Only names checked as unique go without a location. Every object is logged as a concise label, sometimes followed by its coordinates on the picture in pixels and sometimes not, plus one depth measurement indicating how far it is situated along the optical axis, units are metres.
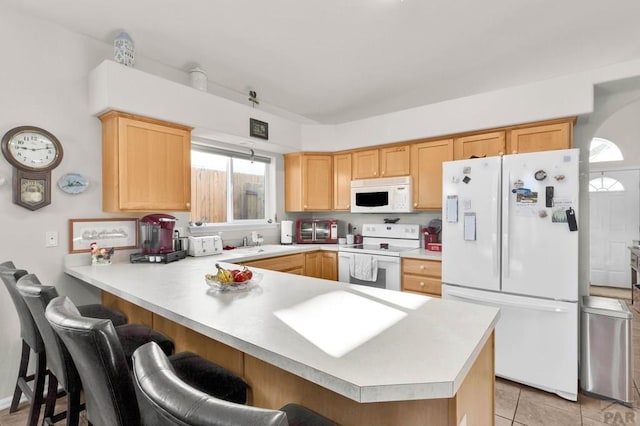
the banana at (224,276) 1.63
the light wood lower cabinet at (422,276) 3.00
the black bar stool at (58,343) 1.29
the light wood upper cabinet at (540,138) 2.70
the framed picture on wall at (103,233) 2.44
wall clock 2.16
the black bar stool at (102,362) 0.84
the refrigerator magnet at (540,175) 2.30
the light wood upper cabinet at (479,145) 3.01
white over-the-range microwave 3.57
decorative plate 2.37
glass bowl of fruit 1.63
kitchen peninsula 0.82
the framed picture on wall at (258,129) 3.37
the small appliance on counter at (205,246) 2.97
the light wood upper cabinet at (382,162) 3.64
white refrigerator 2.22
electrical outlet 2.30
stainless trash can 2.18
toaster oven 4.19
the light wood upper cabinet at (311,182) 4.12
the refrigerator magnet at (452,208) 2.68
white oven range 3.29
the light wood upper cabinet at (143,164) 2.43
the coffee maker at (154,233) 2.64
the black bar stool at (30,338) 1.58
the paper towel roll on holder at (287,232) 4.10
